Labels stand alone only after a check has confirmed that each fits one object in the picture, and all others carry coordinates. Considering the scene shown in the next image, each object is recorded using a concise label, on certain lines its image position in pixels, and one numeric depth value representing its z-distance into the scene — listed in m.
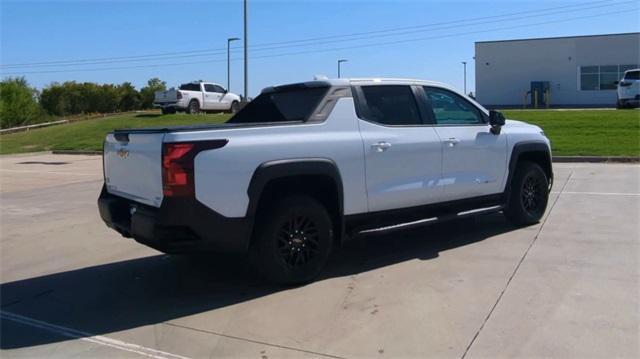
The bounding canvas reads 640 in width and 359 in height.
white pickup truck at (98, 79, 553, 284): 5.05
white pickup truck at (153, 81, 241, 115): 32.09
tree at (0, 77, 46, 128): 47.47
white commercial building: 46.66
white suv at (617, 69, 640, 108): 29.45
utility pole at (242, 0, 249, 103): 29.30
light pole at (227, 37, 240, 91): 47.09
